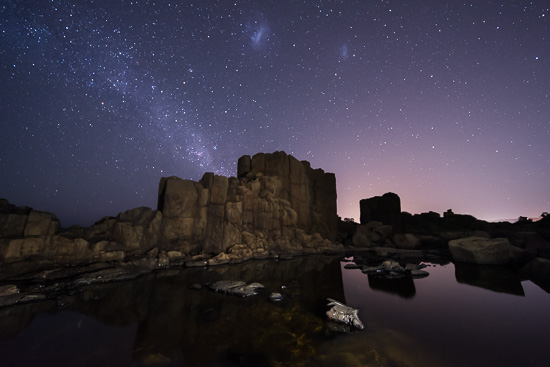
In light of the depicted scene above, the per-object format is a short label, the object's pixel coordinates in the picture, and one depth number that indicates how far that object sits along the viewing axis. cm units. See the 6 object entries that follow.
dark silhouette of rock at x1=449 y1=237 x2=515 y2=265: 1506
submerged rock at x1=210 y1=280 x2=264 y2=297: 891
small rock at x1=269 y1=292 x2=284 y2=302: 822
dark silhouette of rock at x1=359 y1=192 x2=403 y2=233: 3503
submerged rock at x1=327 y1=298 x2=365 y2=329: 606
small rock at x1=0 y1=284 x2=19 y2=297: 812
